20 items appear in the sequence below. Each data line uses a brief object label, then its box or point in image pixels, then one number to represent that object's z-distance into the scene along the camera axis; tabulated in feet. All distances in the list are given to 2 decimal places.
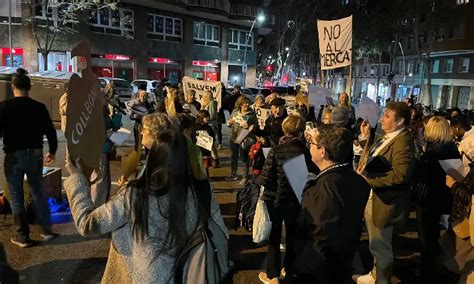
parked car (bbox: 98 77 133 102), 75.31
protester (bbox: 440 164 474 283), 12.09
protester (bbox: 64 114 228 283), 7.23
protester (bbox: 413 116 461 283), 15.16
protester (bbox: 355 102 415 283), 12.79
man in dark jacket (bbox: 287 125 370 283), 8.71
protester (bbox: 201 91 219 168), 32.61
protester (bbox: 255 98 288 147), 20.84
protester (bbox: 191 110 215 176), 25.43
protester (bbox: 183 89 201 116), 30.87
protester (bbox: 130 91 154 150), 27.58
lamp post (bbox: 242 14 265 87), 119.39
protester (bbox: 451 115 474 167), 13.79
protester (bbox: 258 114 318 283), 13.83
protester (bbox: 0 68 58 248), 15.48
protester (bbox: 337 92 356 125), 27.48
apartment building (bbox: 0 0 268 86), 77.05
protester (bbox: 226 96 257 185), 25.20
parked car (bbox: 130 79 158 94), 79.61
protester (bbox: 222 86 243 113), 43.08
